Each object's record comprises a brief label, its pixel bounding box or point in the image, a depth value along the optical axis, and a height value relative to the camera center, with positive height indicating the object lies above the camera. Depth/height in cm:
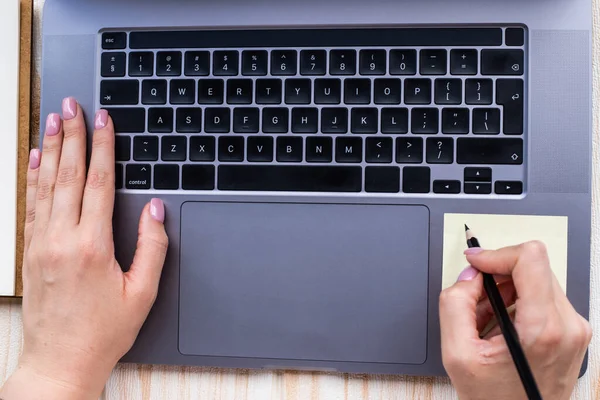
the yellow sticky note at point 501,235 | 46 -3
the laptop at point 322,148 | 46 +6
